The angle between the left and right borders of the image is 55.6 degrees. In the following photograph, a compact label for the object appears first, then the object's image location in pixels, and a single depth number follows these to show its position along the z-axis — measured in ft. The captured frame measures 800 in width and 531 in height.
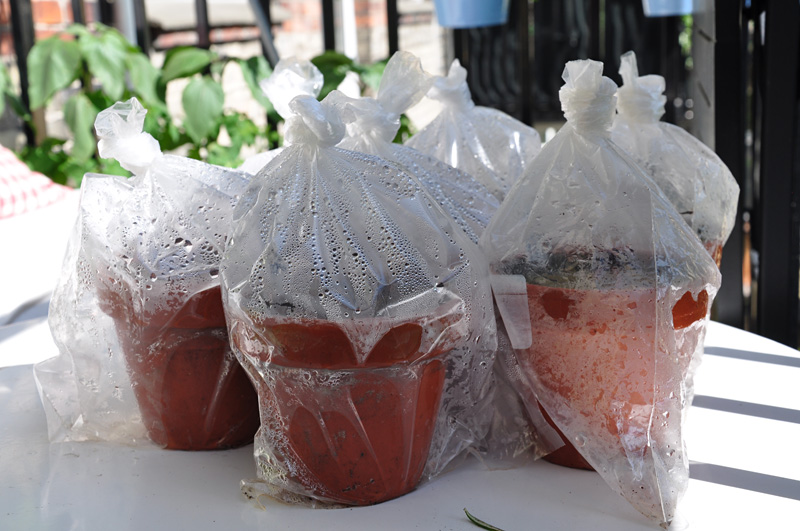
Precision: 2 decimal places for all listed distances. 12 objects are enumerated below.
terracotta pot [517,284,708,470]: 2.00
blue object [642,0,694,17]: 5.97
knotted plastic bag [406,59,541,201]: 3.16
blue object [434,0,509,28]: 5.55
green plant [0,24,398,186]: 6.50
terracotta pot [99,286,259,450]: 2.31
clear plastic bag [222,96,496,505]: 1.91
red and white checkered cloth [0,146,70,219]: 5.72
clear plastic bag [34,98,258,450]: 2.31
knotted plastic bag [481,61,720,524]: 2.00
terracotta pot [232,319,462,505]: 1.92
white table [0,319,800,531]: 1.99
